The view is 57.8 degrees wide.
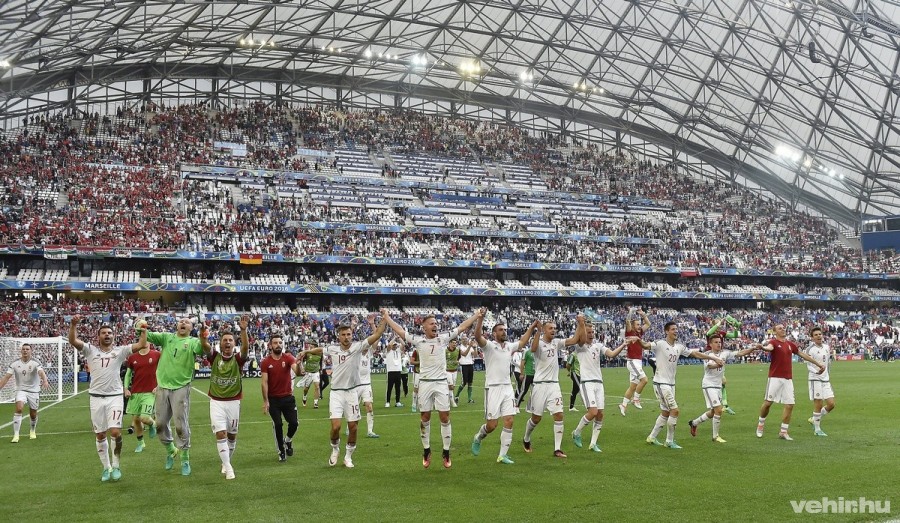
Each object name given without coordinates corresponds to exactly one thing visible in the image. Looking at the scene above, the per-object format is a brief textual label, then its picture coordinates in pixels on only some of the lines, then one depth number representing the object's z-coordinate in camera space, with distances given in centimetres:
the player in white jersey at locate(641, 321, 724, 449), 1530
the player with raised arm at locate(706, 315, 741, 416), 1750
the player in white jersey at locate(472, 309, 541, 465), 1355
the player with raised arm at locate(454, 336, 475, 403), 2491
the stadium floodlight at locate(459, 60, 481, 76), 6012
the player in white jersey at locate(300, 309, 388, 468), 1366
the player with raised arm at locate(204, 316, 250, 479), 1281
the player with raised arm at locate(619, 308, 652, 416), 2097
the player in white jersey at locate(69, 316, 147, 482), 1269
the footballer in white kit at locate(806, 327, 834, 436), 1698
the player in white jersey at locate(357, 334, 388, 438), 1525
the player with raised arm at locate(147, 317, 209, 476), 1318
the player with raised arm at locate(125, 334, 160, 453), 1493
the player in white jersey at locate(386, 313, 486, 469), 1330
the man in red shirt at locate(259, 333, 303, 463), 1411
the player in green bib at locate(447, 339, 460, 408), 2123
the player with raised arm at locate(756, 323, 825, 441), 1641
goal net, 2973
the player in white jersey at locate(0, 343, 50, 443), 1834
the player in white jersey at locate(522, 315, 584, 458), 1417
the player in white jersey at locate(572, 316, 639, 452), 1500
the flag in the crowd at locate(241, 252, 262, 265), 5697
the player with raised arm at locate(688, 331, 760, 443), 1614
